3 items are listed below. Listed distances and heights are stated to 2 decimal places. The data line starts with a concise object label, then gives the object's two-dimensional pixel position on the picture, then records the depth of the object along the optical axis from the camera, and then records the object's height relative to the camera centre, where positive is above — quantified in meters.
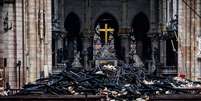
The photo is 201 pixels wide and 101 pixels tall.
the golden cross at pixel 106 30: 52.79 +0.90
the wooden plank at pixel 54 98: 18.86 -1.70
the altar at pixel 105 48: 49.81 -0.59
